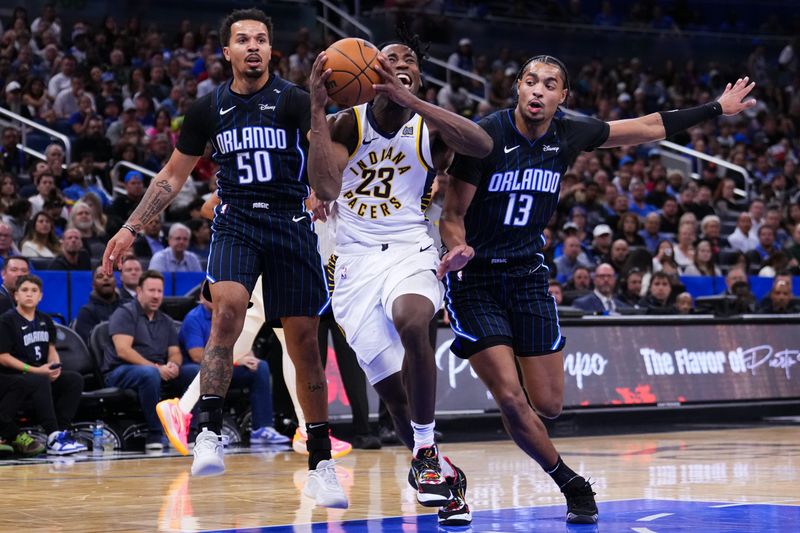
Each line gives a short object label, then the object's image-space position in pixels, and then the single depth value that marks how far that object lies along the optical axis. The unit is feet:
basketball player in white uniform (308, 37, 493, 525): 19.48
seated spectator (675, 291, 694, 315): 44.78
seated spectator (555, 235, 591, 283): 48.21
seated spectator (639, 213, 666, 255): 55.01
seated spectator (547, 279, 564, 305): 41.27
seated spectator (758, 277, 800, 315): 47.65
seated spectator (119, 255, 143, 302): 37.88
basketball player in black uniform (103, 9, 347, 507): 20.26
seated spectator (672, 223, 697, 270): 53.88
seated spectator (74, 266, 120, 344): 36.55
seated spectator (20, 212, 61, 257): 40.29
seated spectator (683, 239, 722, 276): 52.70
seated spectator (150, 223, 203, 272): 41.55
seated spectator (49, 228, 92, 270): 39.17
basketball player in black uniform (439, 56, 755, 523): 19.79
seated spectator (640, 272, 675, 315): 45.09
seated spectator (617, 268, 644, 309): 46.55
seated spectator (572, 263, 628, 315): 43.24
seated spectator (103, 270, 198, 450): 34.53
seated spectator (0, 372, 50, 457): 32.48
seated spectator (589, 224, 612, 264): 50.82
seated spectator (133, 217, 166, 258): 44.39
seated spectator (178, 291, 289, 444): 35.50
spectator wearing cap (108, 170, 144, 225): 46.01
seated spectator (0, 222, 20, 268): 38.52
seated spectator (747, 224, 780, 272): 57.39
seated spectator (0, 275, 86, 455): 32.94
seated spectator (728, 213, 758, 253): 59.26
